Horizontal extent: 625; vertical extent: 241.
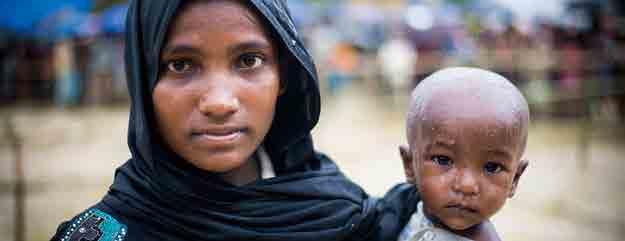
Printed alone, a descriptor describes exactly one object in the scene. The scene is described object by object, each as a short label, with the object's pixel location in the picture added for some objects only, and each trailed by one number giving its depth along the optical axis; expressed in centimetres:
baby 126
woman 130
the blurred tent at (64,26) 1046
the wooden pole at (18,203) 338
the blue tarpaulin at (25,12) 933
